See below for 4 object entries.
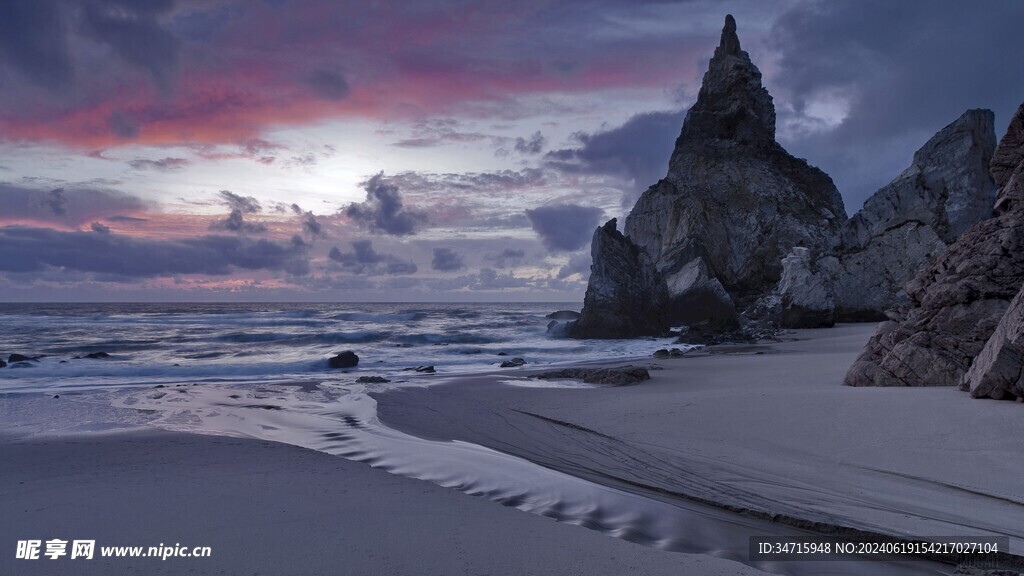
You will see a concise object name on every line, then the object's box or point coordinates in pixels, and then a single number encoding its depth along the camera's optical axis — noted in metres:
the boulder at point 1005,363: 6.21
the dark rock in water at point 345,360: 19.62
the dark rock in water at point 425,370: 17.33
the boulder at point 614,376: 11.97
